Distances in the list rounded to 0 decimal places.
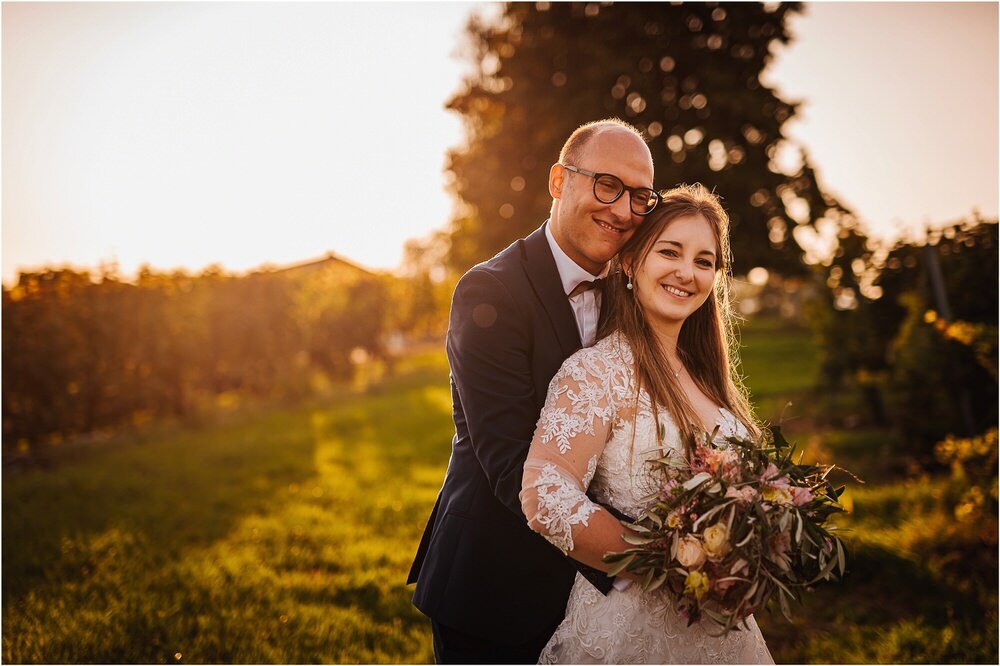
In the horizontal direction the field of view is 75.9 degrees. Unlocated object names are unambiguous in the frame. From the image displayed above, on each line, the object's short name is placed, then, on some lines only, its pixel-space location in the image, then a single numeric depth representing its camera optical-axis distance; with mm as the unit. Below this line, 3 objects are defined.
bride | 2197
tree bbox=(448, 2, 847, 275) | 14492
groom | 2408
